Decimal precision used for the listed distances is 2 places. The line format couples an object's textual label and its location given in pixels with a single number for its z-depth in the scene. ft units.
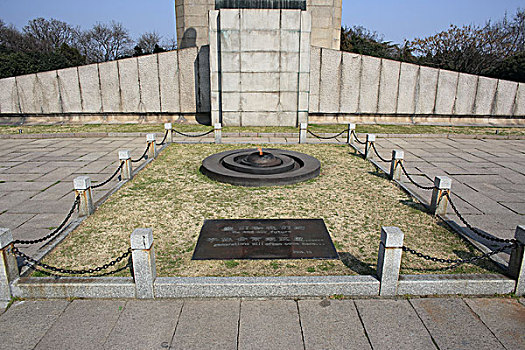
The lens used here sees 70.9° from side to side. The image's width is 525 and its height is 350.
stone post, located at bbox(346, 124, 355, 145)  39.22
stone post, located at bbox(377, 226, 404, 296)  13.32
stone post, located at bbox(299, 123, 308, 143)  38.93
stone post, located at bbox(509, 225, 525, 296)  13.83
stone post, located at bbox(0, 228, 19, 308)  13.14
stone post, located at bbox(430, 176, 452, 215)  20.72
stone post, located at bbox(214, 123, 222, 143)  39.18
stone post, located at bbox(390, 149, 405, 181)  27.14
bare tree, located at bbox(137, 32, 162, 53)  186.19
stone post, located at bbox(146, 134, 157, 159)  32.37
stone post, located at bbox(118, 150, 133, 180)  26.40
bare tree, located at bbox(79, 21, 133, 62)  167.53
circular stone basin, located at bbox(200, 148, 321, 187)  26.23
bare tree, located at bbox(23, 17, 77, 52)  151.64
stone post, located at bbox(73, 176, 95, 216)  19.94
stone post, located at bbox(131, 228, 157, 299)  13.15
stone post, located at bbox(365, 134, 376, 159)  32.91
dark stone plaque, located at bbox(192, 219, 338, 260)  16.30
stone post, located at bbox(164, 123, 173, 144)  39.44
